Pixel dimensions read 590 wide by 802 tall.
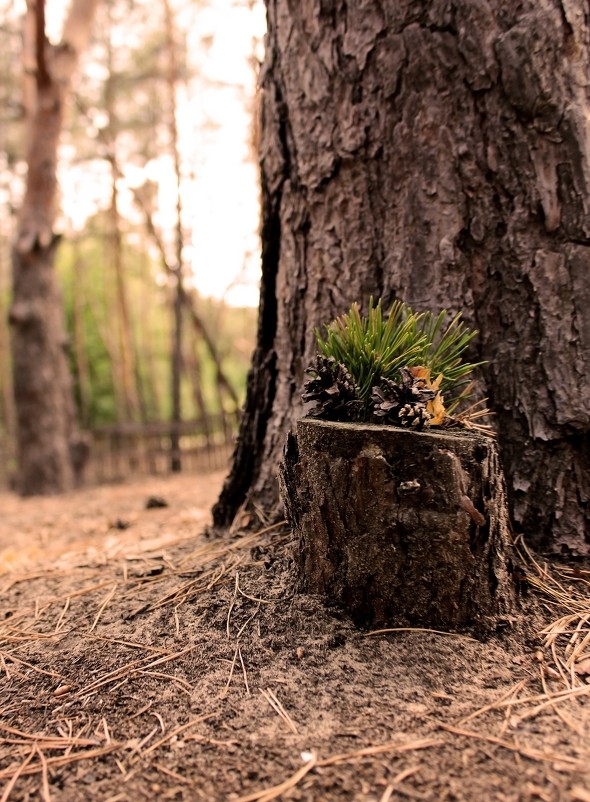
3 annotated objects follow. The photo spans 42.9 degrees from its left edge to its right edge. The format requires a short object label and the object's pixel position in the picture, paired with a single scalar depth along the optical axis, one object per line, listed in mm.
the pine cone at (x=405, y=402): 468
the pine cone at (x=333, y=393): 500
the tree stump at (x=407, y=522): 456
